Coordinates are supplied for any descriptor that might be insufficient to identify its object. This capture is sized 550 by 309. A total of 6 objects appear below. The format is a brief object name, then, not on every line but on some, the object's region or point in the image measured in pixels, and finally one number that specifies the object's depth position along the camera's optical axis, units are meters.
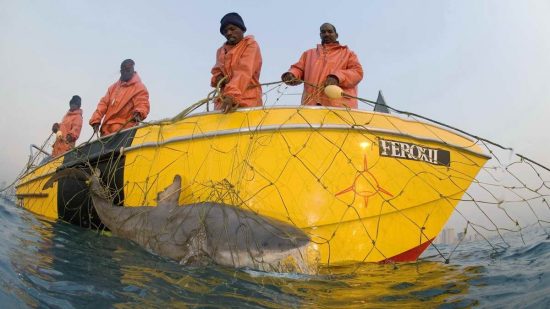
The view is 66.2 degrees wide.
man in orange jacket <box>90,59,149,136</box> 8.01
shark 4.20
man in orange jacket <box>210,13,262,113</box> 5.83
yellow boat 5.01
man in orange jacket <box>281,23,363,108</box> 5.83
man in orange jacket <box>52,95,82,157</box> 11.39
